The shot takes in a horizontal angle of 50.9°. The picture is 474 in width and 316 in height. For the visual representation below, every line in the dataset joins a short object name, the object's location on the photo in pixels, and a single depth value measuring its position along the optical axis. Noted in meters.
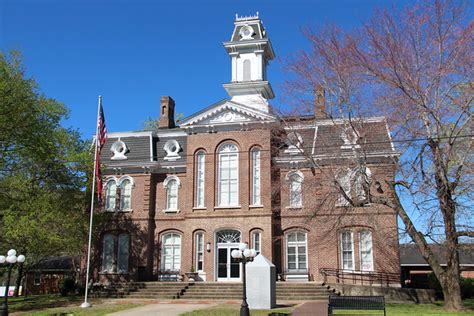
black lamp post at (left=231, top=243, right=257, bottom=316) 16.78
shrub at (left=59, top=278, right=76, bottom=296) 28.05
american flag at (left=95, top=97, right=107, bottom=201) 23.45
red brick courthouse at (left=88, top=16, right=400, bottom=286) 26.89
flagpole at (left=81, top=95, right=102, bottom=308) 21.36
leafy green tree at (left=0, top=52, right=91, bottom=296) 22.75
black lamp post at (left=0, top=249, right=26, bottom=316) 18.15
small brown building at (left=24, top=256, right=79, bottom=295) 39.38
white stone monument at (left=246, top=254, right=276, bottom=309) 19.30
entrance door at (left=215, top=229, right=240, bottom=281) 27.97
